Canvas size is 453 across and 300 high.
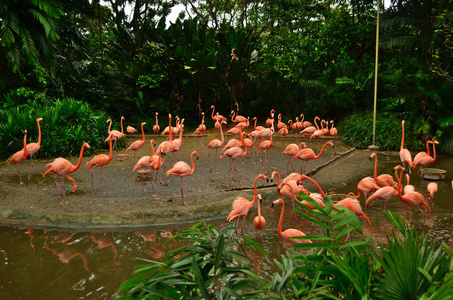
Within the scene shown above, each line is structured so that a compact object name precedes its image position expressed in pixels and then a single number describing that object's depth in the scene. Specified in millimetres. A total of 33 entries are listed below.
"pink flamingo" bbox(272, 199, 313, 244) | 4360
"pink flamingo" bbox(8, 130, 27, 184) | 7238
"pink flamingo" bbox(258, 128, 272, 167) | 8792
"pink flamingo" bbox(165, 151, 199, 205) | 6445
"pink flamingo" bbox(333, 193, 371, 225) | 4863
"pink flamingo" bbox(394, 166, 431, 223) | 5469
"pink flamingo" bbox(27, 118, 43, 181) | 7687
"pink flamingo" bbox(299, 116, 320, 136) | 10967
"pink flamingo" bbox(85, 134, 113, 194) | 6938
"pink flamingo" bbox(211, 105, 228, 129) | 12391
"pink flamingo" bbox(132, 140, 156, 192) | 6957
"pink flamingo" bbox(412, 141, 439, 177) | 7629
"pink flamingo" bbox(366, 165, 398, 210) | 5559
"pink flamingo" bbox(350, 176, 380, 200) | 6000
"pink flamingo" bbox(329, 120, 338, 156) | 11845
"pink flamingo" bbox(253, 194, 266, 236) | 4805
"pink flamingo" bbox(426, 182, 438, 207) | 6164
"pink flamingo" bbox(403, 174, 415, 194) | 5775
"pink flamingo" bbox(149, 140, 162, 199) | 6793
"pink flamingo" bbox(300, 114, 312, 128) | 12195
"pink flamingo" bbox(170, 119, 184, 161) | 8295
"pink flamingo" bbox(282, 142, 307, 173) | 8078
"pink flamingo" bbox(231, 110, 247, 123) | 13045
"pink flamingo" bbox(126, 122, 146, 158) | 8688
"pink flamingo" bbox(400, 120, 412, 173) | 7769
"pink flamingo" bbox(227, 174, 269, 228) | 5012
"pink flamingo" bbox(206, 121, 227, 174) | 8766
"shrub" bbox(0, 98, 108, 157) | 9500
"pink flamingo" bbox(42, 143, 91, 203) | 6285
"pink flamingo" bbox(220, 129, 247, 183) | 7789
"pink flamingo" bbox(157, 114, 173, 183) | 7972
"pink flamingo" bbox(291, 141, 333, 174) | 7609
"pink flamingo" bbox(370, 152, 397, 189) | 6262
